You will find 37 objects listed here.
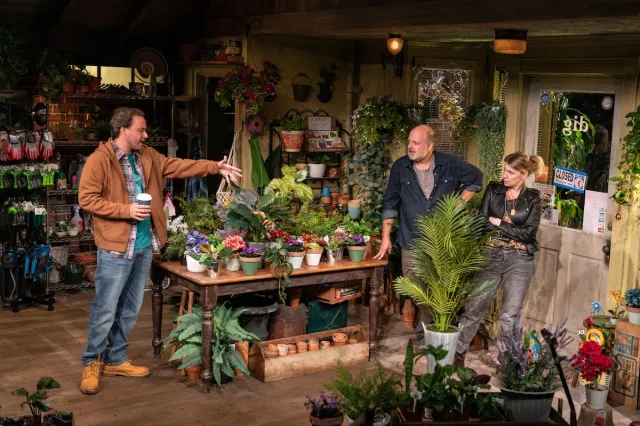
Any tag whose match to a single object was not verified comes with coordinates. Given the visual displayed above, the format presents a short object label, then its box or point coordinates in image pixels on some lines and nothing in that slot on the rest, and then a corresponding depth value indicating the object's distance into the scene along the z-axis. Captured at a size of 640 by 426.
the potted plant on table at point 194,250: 6.06
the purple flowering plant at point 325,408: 4.09
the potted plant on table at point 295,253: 6.26
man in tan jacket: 5.79
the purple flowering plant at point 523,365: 4.11
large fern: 6.03
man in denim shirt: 6.74
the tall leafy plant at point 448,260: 6.22
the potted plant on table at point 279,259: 6.16
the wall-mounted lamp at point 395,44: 7.33
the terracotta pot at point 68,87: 8.78
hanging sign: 6.97
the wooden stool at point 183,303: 6.52
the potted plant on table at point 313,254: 6.40
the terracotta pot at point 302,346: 6.50
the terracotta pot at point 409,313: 7.83
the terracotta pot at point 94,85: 8.98
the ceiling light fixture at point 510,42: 6.23
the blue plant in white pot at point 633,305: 5.92
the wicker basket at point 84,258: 9.18
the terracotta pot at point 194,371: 6.21
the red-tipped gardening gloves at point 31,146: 8.20
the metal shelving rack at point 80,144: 8.75
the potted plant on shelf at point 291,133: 8.81
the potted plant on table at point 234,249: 6.04
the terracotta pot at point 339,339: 6.70
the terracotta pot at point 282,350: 6.40
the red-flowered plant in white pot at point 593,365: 5.09
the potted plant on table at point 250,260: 6.05
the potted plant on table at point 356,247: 6.64
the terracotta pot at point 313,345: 6.53
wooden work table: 5.93
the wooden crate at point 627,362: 5.94
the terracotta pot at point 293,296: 6.67
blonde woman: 6.36
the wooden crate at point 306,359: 6.30
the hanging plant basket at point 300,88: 8.91
